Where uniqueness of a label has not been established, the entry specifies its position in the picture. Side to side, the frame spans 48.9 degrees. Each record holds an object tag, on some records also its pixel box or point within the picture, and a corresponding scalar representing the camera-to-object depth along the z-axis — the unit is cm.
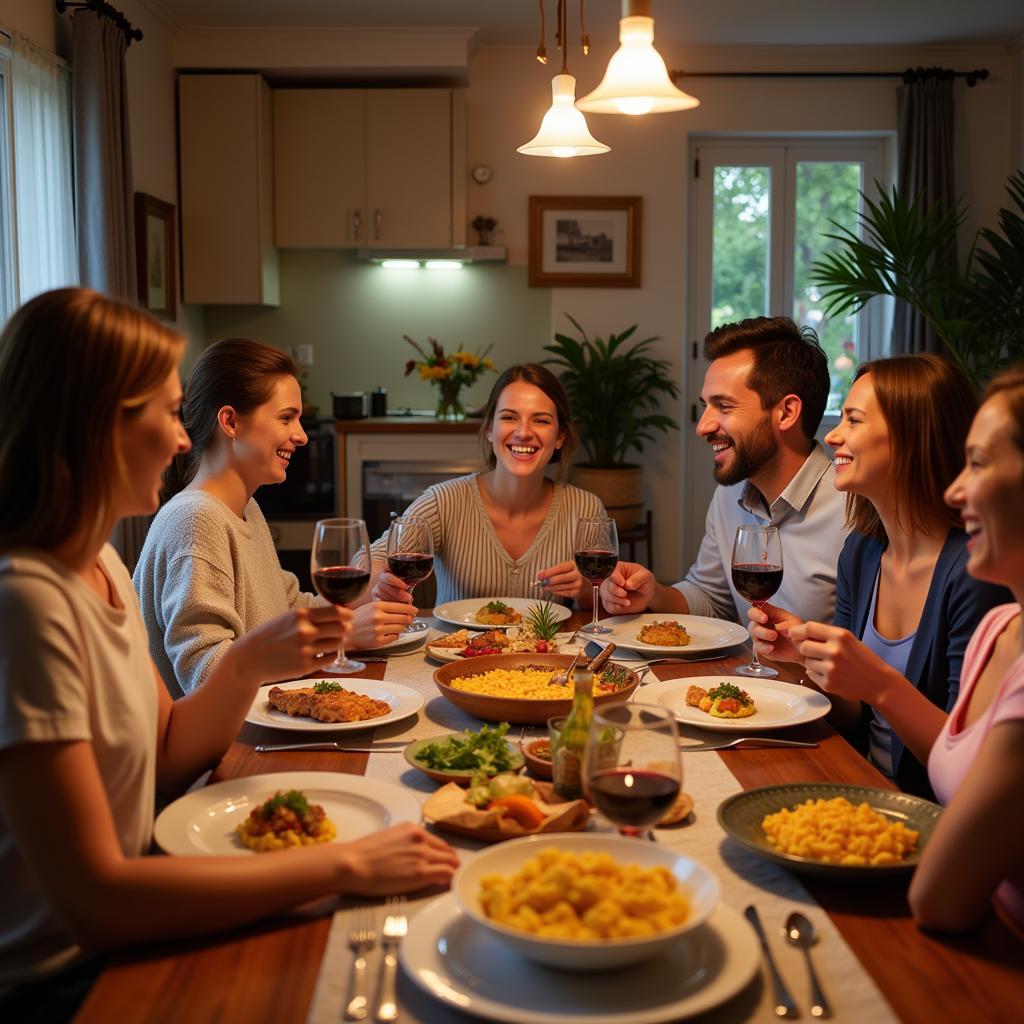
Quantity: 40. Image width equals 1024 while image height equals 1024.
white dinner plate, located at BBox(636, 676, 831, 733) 169
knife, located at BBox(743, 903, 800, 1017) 95
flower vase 573
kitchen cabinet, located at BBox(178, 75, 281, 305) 563
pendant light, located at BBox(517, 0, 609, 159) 247
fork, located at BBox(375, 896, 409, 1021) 95
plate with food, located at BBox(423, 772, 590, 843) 128
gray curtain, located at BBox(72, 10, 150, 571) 425
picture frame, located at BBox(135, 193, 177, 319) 500
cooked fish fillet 170
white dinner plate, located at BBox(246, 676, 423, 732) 167
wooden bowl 165
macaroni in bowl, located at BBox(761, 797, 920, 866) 119
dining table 96
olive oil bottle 134
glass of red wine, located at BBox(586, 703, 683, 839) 111
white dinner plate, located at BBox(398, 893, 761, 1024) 93
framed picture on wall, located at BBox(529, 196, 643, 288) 606
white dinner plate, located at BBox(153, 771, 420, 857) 127
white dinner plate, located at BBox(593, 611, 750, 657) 219
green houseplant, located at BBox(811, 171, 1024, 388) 444
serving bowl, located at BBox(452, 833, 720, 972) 93
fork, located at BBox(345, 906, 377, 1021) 95
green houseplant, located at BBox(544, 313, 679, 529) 577
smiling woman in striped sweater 301
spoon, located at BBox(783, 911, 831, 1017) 100
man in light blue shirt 275
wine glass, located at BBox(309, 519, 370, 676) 163
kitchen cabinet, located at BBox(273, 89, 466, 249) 575
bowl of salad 145
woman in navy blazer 181
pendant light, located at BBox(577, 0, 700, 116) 195
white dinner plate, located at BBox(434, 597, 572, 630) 242
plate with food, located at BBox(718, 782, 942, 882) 116
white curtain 399
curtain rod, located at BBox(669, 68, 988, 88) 589
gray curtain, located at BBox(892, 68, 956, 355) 587
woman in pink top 107
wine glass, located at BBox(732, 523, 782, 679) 192
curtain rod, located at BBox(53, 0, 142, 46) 429
